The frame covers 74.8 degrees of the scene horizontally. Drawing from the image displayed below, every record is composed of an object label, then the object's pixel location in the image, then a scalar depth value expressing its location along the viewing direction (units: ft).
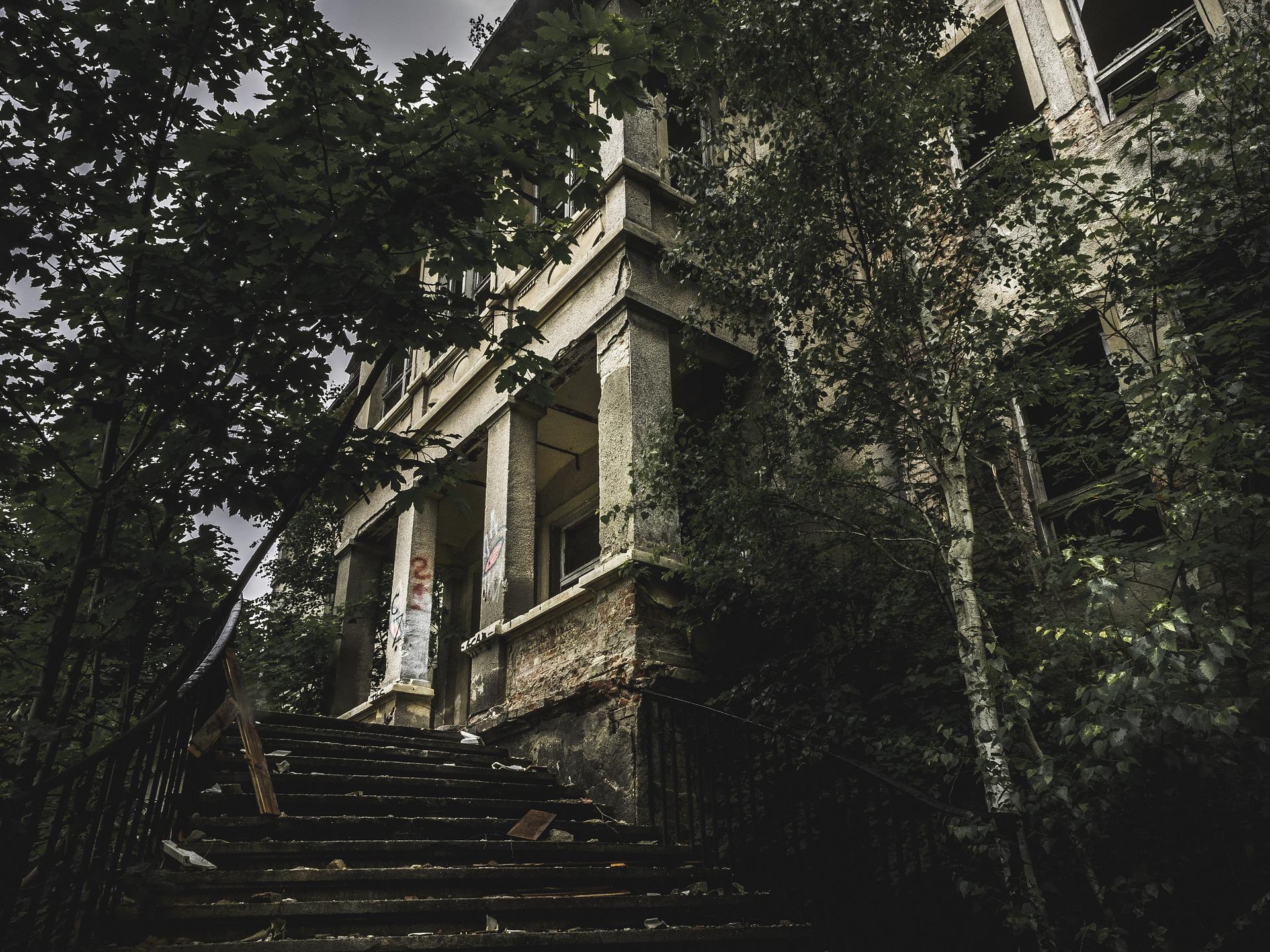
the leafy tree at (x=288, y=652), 38.83
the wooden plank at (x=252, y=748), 15.84
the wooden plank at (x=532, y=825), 17.33
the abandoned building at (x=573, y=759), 12.41
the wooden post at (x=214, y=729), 17.24
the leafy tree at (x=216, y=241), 9.12
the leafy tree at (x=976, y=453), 13.47
